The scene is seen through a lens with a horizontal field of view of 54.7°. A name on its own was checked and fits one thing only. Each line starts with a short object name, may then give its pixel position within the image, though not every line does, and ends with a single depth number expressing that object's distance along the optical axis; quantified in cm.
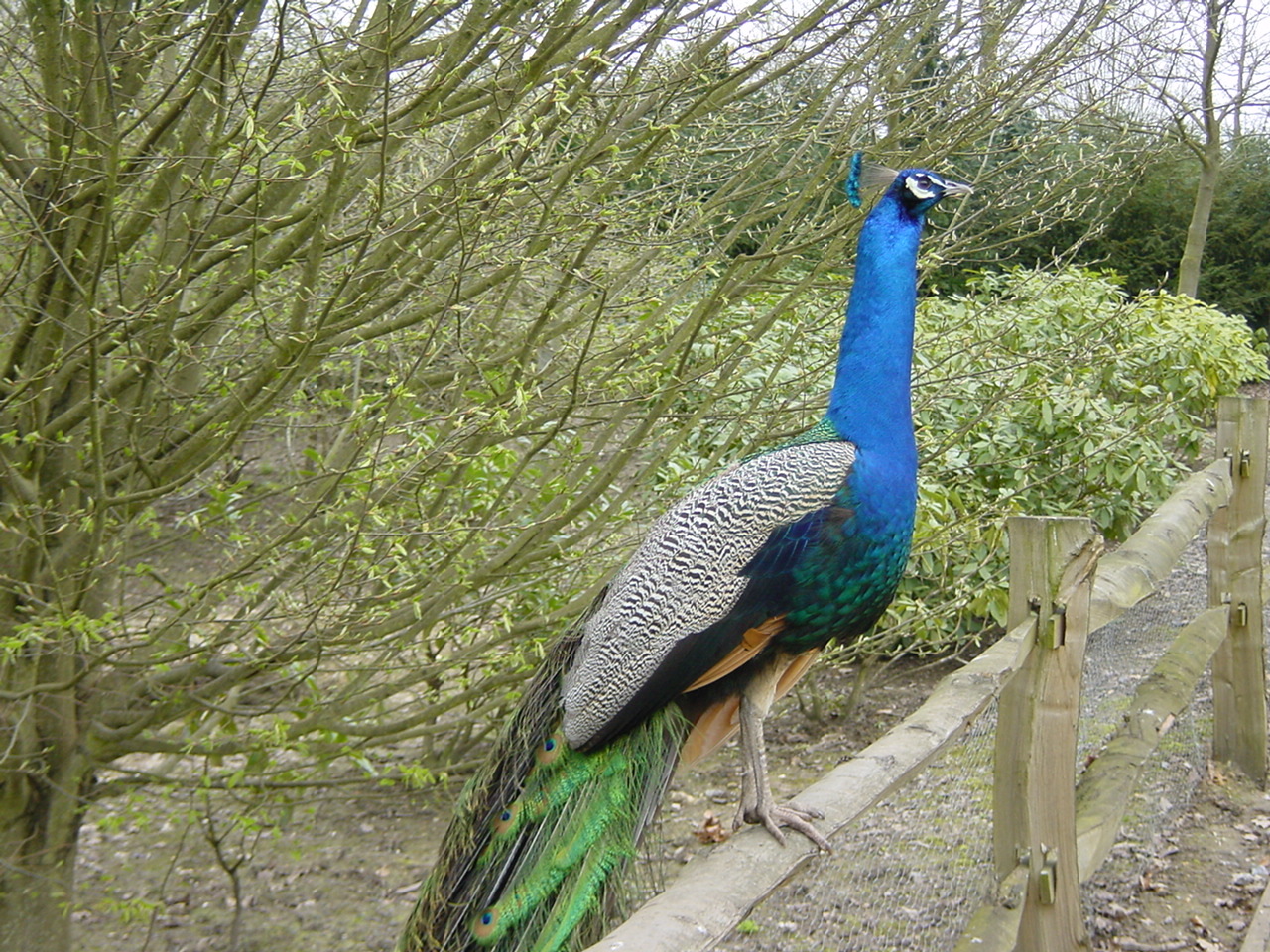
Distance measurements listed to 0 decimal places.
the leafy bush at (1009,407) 432
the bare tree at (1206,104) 1148
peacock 247
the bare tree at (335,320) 280
